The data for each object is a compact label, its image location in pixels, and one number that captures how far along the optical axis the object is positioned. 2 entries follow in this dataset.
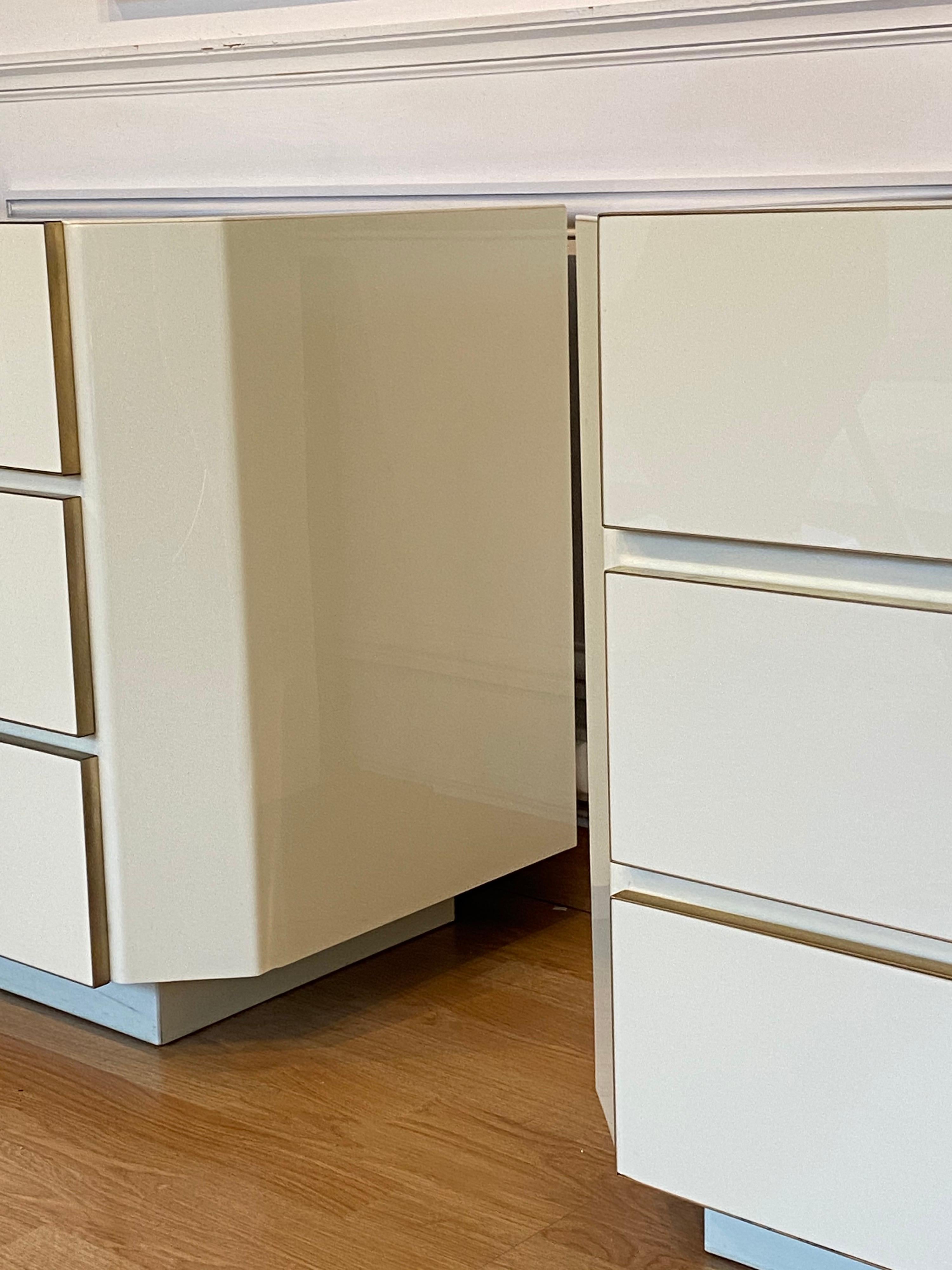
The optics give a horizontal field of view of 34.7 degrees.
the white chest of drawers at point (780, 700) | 0.77
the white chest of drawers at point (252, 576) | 1.15
